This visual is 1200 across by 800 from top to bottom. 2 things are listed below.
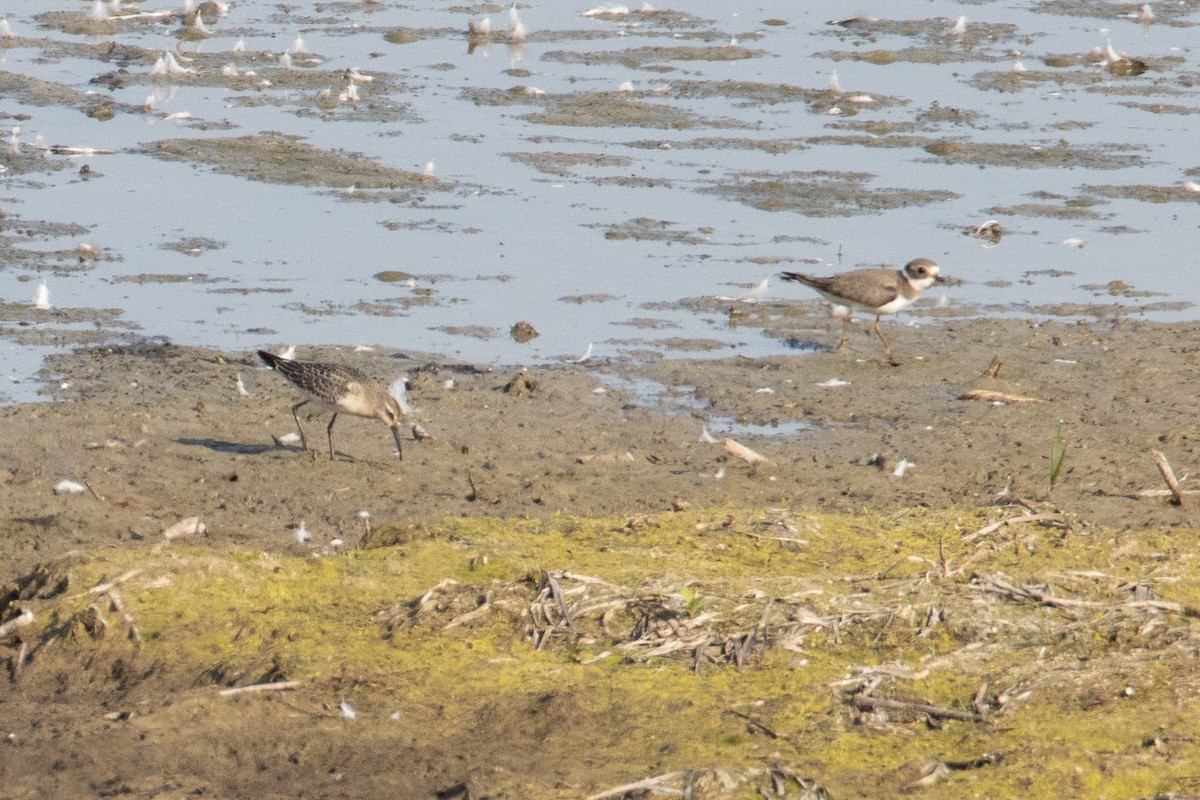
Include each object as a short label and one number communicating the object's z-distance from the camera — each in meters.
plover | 23.06
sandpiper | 18.06
